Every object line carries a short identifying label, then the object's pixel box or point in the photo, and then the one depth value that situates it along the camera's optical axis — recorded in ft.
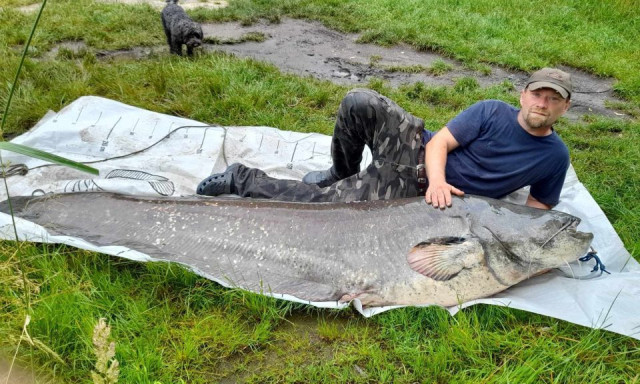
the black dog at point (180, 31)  20.26
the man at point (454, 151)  9.78
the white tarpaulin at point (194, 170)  8.84
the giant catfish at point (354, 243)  8.97
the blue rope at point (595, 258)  9.74
